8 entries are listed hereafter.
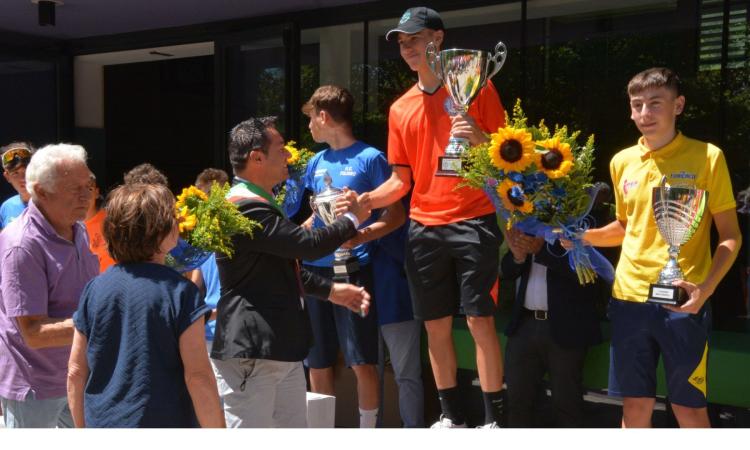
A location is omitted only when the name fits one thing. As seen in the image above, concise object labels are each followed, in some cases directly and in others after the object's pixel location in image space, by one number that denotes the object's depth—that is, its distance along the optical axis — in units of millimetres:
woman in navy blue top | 2752
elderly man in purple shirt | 3293
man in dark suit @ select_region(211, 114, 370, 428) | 3568
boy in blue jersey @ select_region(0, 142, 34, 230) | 5727
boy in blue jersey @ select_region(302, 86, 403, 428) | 5012
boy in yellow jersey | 3646
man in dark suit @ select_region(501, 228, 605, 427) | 4641
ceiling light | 7785
